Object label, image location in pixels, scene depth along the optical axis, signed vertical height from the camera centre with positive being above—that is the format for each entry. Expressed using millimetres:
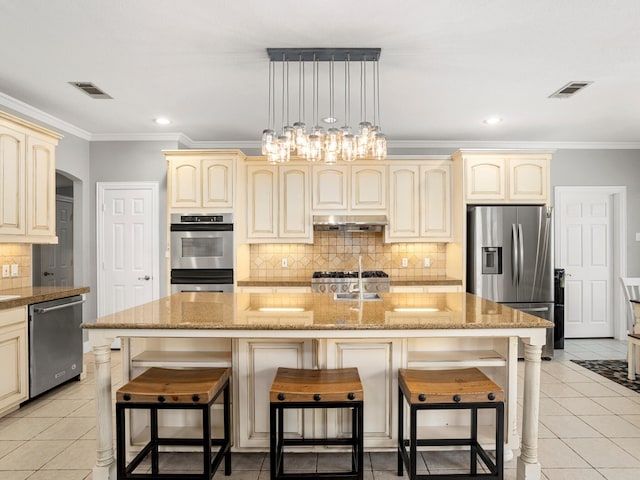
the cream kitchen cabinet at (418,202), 5113 +447
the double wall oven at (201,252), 4797 -137
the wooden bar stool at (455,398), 2020 -751
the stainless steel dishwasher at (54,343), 3412 -868
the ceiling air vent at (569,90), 3588 +1292
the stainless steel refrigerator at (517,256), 4781 -182
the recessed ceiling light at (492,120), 4531 +1273
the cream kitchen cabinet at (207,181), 4824 +659
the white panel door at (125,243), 5176 -39
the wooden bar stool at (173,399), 2031 -755
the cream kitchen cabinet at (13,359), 3094 -881
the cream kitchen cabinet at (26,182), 3410 +490
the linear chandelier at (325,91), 2746 +1269
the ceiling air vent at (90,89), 3593 +1297
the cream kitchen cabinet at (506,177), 4871 +708
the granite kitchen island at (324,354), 2221 -656
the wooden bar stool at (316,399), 2043 -757
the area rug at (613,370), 3902 -1303
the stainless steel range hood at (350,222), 5035 +206
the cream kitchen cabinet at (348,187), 5121 +626
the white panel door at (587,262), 5691 -297
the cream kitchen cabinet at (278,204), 5113 +424
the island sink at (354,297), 2934 -416
